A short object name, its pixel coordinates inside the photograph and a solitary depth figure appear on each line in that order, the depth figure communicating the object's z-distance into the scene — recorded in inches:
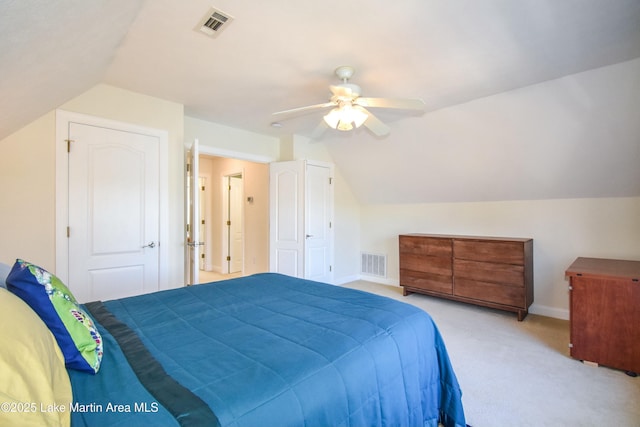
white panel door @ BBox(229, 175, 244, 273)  251.1
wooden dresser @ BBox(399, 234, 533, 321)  138.6
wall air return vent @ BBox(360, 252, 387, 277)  210.2
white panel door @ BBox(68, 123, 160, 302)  109.4
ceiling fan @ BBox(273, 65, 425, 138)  92.2
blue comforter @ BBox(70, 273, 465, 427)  37.6
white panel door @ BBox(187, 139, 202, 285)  122.0
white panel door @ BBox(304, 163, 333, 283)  175.8
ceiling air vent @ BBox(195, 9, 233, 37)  74.1
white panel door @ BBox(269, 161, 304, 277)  175.0
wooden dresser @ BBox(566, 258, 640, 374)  92.3
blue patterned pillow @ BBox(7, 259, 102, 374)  41.8
